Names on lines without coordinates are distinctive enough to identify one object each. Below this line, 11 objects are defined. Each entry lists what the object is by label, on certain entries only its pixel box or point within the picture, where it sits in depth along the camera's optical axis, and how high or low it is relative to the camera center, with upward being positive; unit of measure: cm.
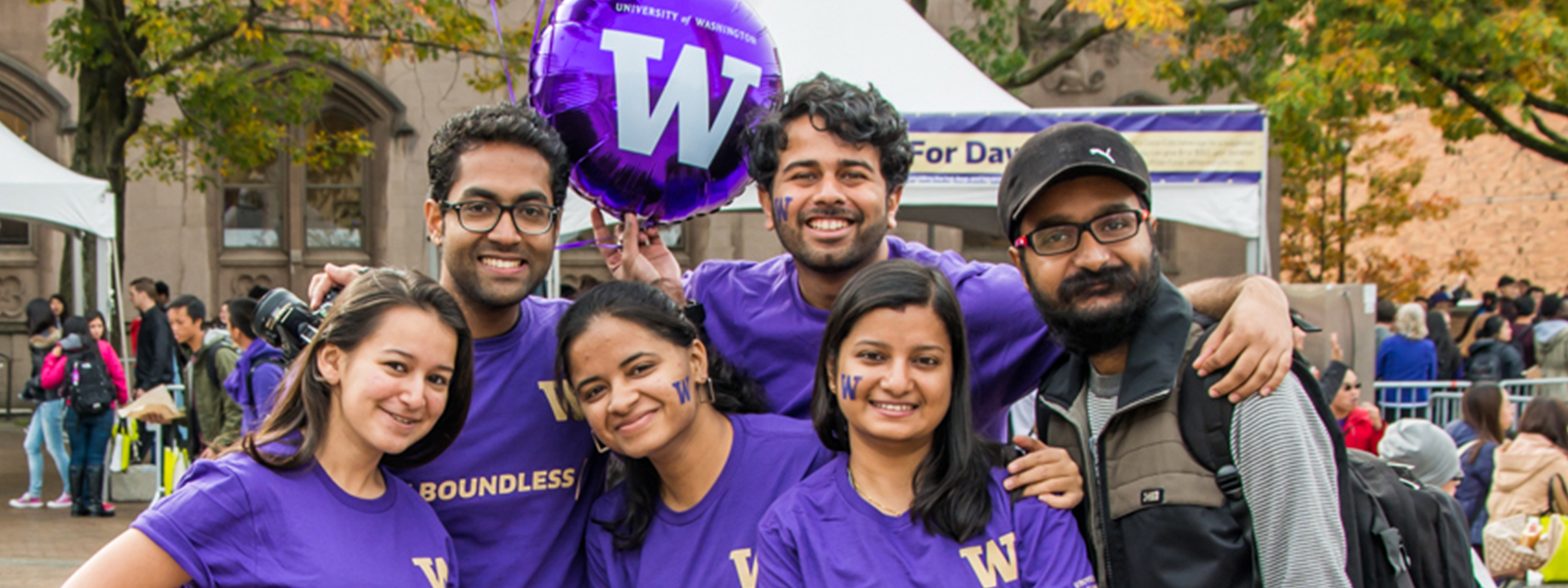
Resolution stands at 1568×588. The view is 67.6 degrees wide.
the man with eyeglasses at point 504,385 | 254 -24
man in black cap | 212 -27
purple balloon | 283 +46
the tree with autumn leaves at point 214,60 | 1064 +207
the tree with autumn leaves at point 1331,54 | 997 +215
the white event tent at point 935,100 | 758 +122
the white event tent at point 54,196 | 859 +59
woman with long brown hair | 208 -38
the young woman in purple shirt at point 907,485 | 220 -41
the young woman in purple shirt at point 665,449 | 243 -37
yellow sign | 757 +84
